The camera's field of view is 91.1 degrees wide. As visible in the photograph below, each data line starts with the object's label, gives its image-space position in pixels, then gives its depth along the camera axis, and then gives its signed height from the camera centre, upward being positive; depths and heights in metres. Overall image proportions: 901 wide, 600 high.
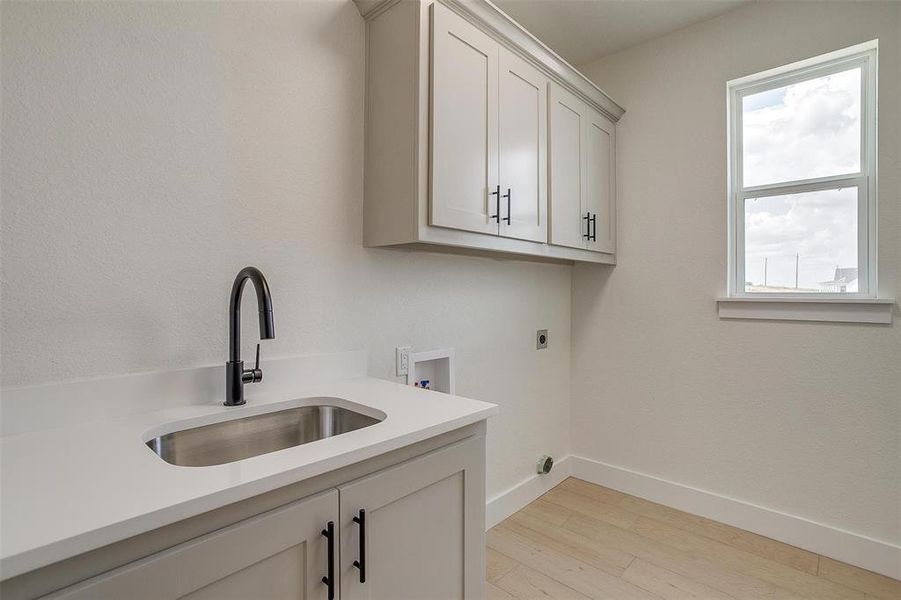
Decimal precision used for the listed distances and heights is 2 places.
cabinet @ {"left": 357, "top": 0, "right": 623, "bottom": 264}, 1.49 +0.64
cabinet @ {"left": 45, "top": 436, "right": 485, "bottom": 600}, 0.68 -0.47
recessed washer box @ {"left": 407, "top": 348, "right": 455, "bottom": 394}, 1.94 -0.31
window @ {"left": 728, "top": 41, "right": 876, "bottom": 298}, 2.00 +0.59
